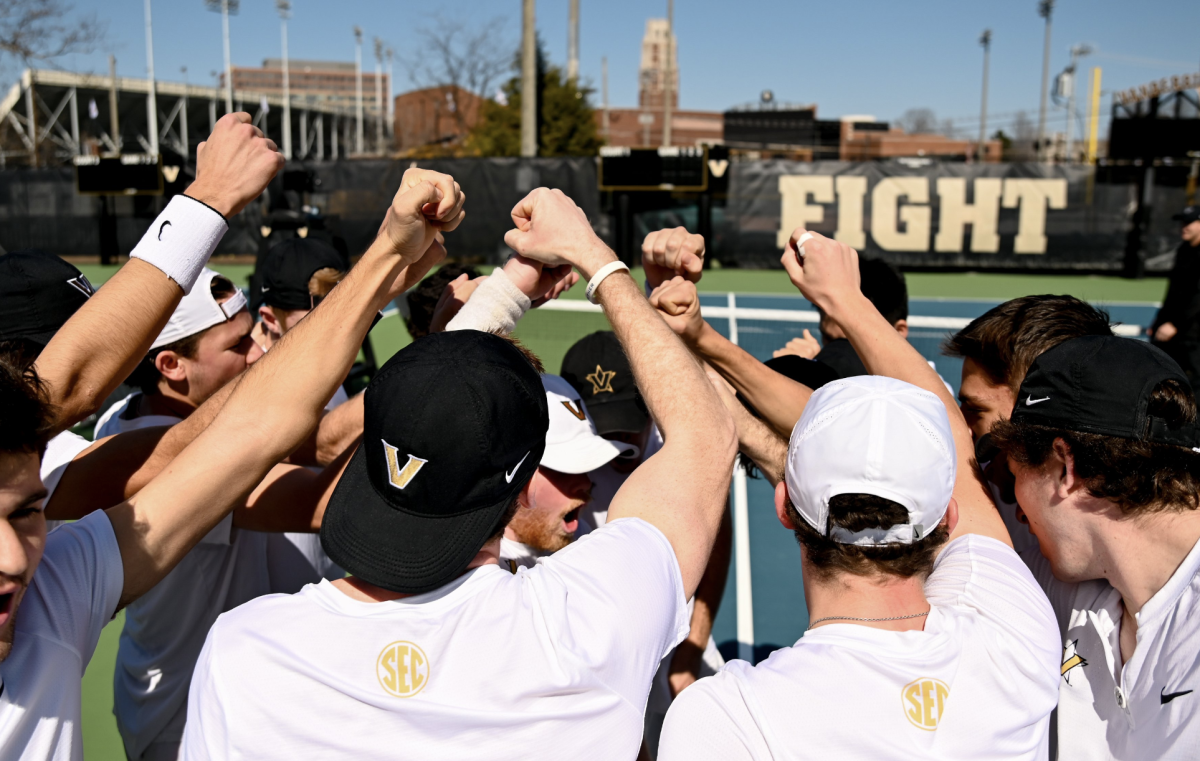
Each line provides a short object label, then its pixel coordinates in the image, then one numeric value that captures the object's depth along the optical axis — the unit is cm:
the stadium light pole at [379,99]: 6241
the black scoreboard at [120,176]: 1897
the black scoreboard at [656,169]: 1769
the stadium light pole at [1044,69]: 4488
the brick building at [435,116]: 3981
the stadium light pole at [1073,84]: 4253
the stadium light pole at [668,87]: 3719
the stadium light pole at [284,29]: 5451
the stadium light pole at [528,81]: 2094
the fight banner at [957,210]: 1862
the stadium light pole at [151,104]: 4288
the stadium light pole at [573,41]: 2769
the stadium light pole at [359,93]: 6031
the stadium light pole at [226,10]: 4995
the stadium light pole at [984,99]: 5031
